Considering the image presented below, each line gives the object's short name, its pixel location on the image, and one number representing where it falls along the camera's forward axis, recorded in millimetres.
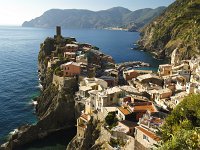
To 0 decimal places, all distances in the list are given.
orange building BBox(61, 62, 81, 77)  75125
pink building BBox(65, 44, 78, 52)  96556
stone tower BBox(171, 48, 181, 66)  115188
